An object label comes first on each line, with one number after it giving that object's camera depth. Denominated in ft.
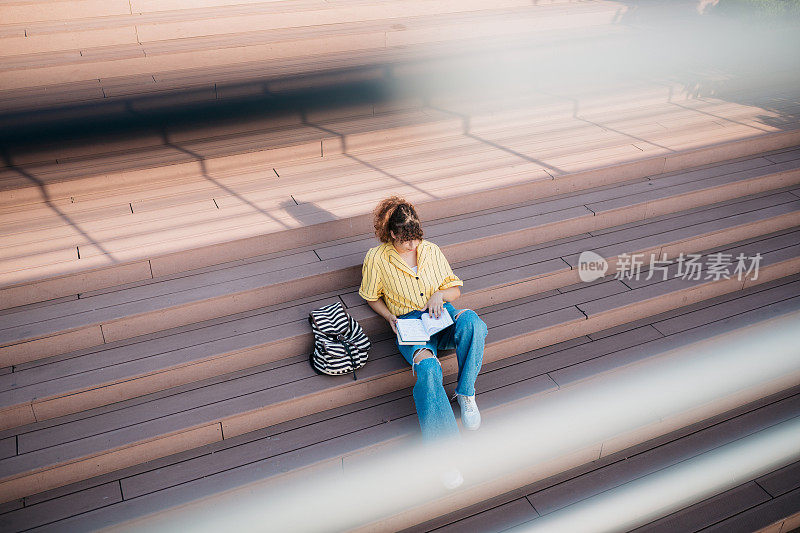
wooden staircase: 9.87
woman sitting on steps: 9.63
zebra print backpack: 10.53
